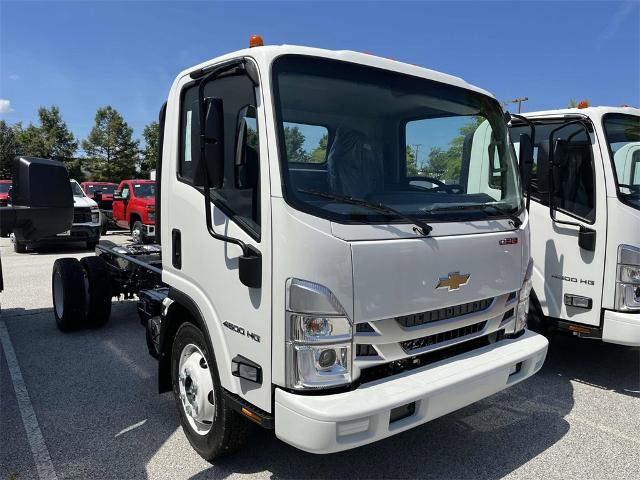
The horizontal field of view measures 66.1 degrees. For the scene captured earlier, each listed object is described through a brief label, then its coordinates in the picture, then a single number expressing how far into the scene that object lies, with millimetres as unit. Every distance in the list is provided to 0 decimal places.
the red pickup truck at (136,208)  14086
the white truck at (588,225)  4121
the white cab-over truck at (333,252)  2391
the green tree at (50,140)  43781
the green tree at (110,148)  44125
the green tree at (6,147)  43281
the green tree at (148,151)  44500
